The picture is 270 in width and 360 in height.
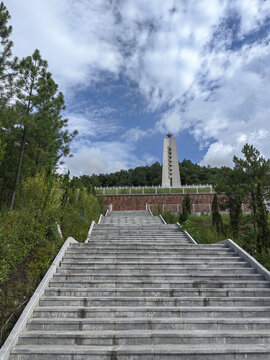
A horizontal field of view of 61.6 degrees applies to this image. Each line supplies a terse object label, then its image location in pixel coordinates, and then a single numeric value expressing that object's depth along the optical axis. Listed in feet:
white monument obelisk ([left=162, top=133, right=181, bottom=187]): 112.57
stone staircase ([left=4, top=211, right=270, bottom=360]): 12.31
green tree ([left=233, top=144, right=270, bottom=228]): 43.75
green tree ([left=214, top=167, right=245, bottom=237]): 42.88
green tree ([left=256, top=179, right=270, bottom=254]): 27.17
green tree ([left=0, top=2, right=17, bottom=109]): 33.63
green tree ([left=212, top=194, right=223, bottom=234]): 39.83
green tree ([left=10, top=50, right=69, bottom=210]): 37.86
